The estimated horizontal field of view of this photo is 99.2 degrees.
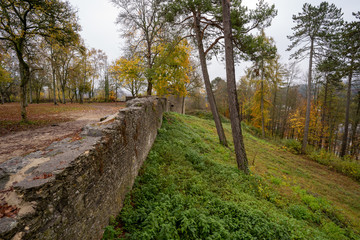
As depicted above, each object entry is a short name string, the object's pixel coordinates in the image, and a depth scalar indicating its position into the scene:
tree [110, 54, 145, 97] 13.60
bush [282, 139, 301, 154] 15.48
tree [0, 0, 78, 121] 7.55
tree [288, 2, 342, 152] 12.52
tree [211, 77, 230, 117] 31.78
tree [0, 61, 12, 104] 21.56
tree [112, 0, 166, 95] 14.68
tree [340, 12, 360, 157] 9.56
